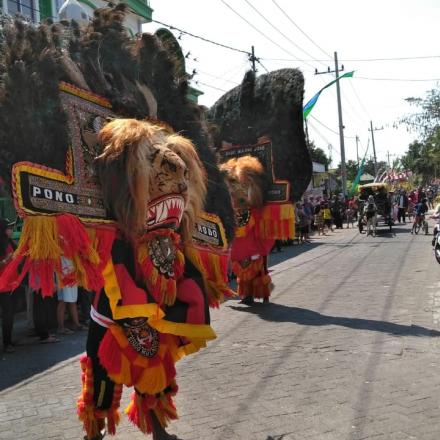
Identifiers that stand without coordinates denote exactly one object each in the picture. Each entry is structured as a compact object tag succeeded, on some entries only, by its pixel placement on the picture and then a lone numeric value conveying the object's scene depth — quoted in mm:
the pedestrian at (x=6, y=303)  5579
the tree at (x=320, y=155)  51588
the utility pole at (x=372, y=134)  62012
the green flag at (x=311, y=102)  16562
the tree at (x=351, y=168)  71625
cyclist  17094
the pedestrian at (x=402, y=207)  24062
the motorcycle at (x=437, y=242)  9999
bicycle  17516
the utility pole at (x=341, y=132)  30609
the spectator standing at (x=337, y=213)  24500
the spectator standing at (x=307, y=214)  17547
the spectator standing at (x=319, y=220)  20672
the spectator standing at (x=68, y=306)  6312
